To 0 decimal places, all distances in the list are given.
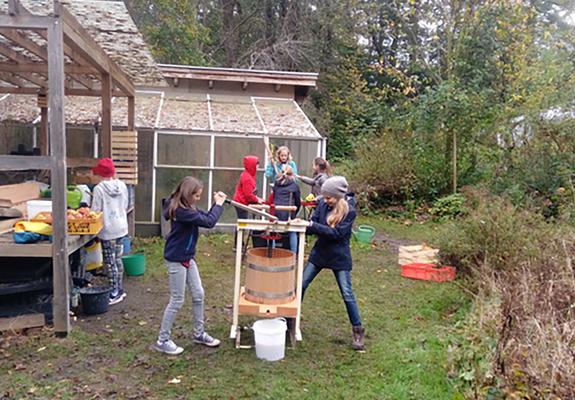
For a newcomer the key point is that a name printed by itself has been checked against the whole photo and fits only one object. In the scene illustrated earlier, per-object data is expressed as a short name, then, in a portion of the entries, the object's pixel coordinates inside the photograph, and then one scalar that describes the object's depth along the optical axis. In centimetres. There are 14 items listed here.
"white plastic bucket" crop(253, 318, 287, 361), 410
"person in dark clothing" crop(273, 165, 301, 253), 673
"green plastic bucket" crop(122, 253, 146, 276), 658
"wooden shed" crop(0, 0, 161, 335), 429
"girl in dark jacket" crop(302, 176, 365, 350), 423
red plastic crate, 662
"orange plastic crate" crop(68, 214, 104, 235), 492
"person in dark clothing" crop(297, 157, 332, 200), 731
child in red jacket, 707
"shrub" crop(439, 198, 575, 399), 292
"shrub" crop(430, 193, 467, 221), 1129
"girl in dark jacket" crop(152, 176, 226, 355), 401
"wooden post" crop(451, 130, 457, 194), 1191
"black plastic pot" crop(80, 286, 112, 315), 509
